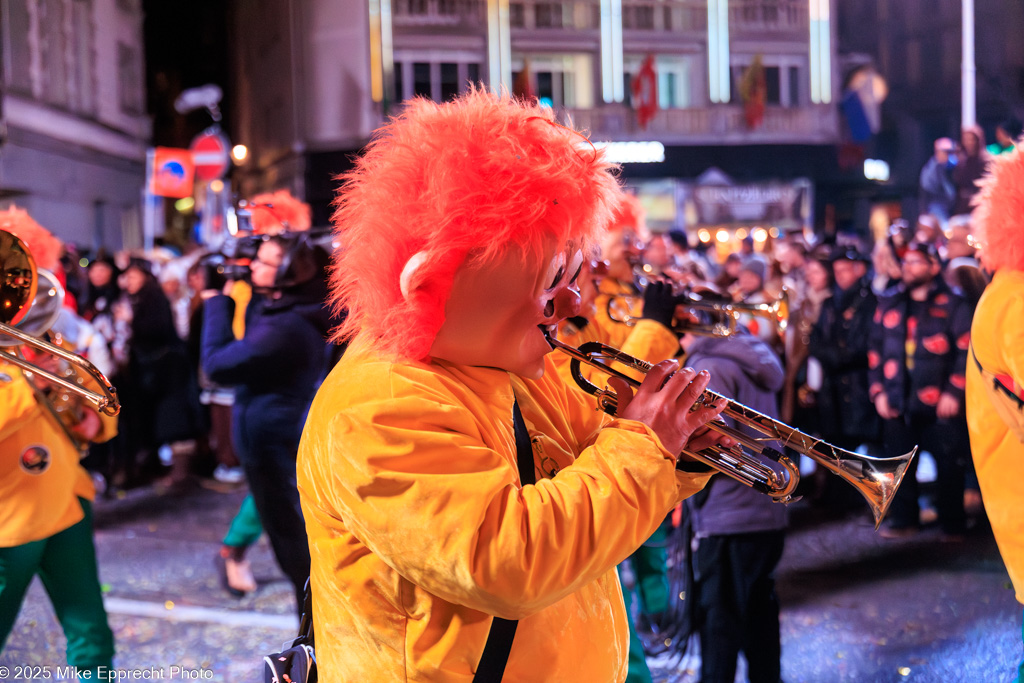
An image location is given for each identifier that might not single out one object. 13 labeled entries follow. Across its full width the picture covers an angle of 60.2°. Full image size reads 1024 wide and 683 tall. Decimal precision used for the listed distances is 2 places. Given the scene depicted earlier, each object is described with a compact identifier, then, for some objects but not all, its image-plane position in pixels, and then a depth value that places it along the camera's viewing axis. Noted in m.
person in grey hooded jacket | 3.29
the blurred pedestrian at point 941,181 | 8.95
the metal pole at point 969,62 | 10.45
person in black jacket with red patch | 5.85
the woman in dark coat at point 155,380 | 7.50
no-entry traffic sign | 12.69
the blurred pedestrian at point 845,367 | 6.56
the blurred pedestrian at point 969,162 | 8.52
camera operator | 4.13
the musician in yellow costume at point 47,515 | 2.91
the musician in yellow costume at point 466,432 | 1.40
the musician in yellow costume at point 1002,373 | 2.49
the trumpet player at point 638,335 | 3.47
